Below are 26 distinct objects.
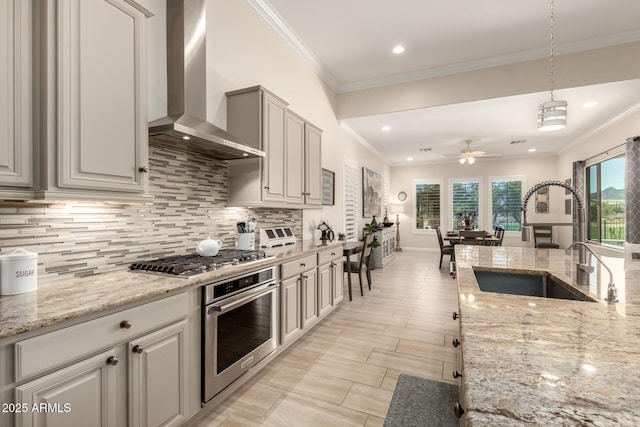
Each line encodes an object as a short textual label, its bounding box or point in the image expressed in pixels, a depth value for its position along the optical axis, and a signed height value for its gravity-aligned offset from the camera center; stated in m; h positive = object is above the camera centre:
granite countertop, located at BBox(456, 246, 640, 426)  0.50 -0.32
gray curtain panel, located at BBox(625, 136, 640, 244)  4.34 +0.35
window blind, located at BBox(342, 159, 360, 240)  5.67 +0.35
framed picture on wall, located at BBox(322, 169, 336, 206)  4.75 +0.46
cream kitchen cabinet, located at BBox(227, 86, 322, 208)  2.69 +0.63
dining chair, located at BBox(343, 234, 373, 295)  4.46 -0.70
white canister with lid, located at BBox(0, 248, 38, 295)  1.28 -0.23
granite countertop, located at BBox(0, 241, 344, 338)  1.06 -0.34
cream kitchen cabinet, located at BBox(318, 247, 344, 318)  3.26 -0.72
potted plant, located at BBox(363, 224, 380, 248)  6.34 -0.25
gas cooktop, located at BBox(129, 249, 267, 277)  1.77 -0.29
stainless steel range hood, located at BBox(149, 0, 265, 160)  2.09 +0.99
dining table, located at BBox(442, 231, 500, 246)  6.13 -0.49
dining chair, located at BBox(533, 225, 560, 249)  7.73 -0.51
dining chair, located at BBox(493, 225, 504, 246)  6.39 -0.45
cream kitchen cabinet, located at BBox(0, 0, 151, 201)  1.26 +0.53
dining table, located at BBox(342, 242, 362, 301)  4.21 -0.48
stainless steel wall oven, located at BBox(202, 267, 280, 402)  1.77 -0.71
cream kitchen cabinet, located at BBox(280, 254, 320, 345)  2.55 -0.73
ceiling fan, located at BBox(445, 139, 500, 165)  6.74 +1.34
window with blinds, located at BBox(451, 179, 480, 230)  9.02 +0.45
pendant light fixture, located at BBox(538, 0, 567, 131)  2.11 +0.69
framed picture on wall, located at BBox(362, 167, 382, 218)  6.84 +0.55
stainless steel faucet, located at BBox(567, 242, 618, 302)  1.37 -0.25
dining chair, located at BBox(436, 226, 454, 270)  6.63 -0.70
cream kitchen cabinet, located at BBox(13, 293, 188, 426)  1.07 -0.62
